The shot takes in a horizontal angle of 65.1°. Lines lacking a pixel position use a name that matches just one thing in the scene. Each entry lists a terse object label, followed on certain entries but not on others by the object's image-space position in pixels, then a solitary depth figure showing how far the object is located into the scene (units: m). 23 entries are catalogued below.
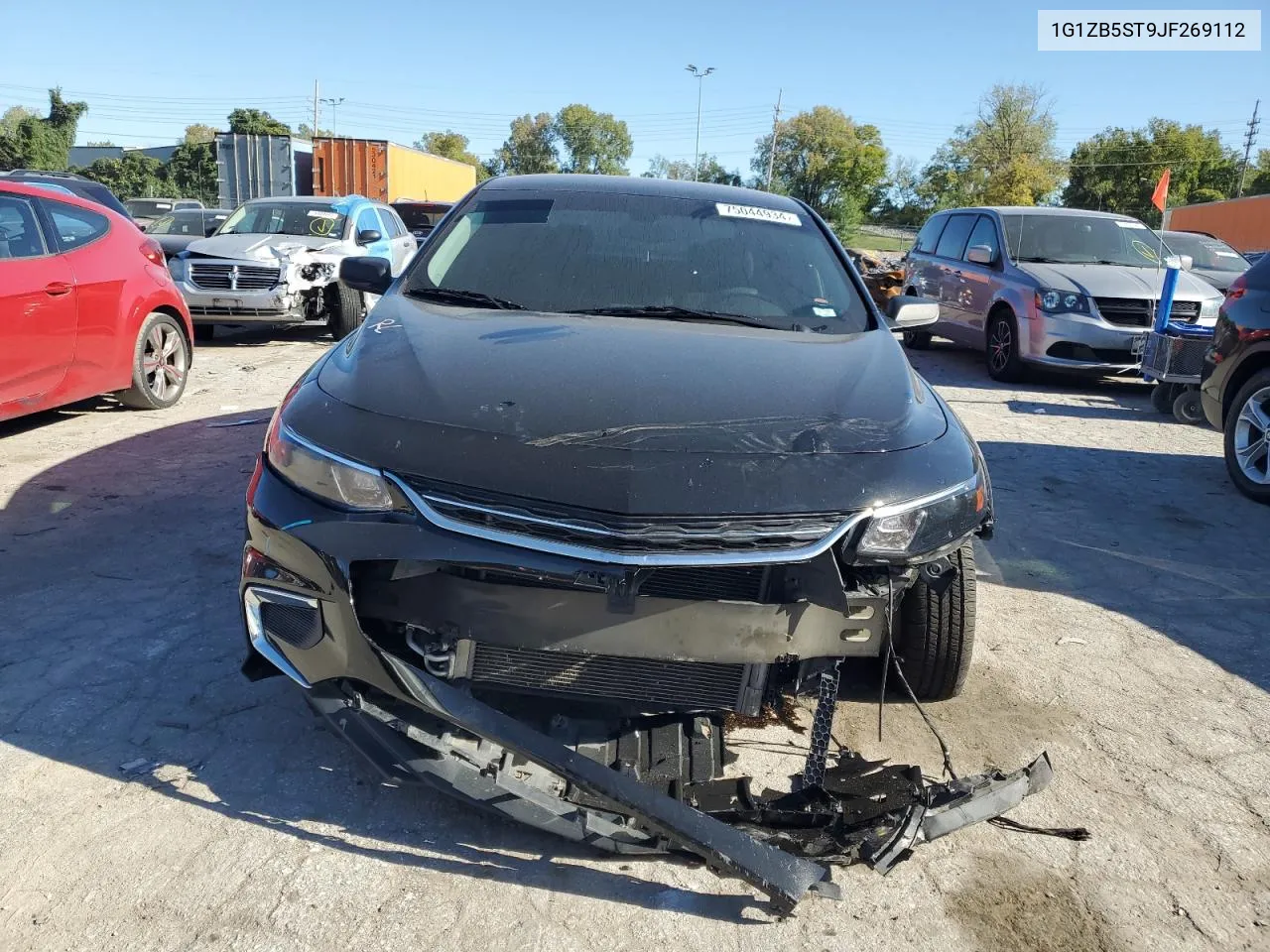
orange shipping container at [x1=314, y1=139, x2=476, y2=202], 24.69
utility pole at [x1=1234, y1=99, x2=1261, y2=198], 72.62
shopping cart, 8.02
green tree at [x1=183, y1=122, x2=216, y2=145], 98.38
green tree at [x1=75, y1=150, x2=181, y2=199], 50.91
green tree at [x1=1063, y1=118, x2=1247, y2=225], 59.78
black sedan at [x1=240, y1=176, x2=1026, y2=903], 2.21
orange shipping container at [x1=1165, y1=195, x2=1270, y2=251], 32.84
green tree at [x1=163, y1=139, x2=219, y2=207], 55.03
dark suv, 5.95
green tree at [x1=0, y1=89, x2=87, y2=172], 47.09
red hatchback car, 5.51
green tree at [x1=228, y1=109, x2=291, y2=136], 59.31
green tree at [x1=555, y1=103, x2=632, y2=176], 97.88
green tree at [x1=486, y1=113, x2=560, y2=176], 98.62
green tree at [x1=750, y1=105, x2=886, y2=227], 73.56
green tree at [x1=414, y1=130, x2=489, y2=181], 98.44
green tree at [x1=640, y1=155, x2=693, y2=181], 94.55
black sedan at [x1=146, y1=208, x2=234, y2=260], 17.42
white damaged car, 10.23
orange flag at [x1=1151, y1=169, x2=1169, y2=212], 12.84
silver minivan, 9.42
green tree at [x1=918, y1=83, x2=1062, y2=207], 53.19
